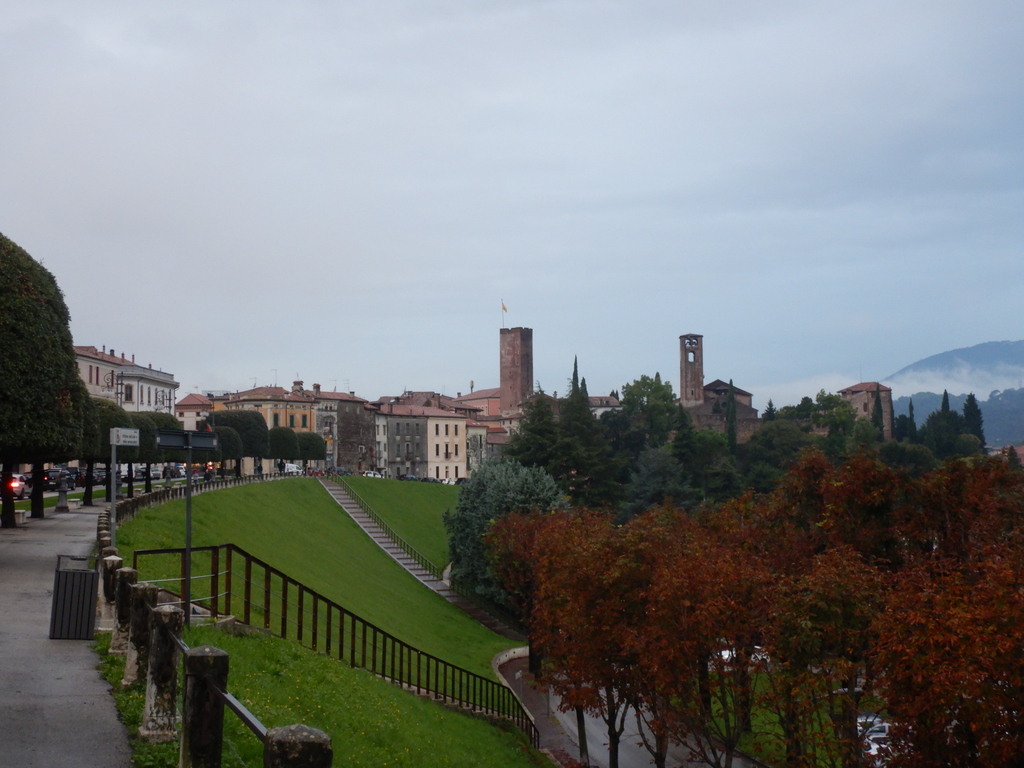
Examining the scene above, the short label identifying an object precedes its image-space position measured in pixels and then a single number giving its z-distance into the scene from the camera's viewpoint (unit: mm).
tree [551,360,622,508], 66562
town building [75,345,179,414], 79875
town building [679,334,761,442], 175125
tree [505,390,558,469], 66312
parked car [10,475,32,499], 50700
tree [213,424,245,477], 64244
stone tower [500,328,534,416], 149875
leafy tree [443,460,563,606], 47375
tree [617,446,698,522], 76438
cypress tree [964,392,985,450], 131750
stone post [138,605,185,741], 9391
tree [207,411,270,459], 75500
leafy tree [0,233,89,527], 26062
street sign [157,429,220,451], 13676
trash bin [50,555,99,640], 14508
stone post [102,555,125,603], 15375
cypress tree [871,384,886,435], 145500
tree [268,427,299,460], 84000
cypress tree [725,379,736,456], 126819
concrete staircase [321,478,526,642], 45938
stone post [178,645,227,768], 7605
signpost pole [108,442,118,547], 22947
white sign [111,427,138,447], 21672
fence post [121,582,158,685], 11023
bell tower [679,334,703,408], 177125
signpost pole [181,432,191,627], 13758
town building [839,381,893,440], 165000
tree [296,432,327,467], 90194
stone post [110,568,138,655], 13141
